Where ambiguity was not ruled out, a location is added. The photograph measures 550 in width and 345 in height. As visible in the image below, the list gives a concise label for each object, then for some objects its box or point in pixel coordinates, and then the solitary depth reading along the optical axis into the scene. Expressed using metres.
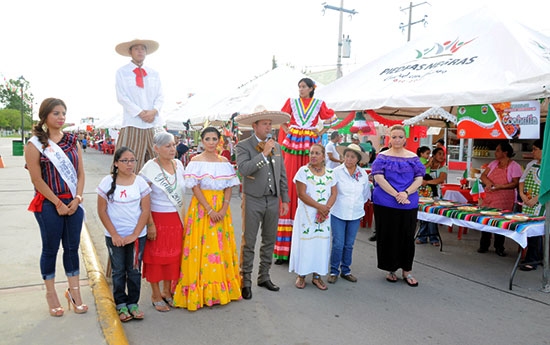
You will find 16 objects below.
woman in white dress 4.36
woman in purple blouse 4.48
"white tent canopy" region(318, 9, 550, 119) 5.07
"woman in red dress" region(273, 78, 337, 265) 5.11
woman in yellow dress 3.67
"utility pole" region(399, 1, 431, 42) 24.59
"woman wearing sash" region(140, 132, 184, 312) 3.61
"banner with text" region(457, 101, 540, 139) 4.57
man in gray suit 3.94
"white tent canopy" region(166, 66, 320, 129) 9.96
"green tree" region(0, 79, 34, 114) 88.75
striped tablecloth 4.46
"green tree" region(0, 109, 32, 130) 94.81
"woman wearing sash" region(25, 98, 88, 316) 3.20
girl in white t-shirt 3.38
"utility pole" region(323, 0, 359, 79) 20.12
